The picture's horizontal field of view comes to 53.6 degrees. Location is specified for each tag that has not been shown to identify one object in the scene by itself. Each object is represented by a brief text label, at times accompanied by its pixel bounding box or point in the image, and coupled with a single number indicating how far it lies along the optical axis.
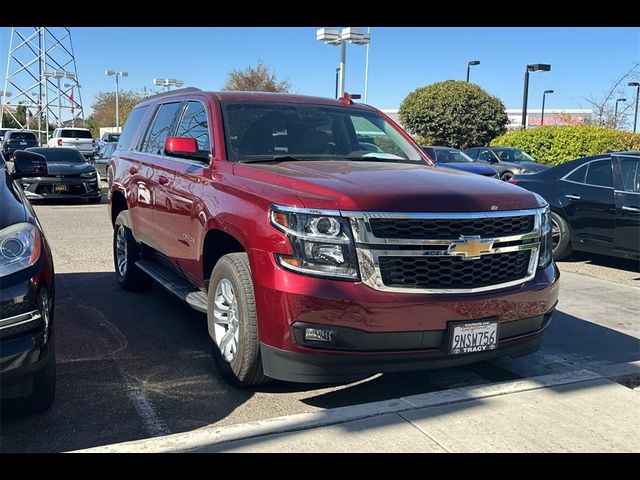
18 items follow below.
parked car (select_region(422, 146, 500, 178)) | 17.09
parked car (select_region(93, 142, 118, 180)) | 19.44
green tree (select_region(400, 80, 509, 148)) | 33.06
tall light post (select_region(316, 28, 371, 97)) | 22.47
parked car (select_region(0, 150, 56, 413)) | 3.15
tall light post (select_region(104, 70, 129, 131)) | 57.02
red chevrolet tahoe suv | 3.48
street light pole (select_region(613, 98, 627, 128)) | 31.41
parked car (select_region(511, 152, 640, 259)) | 8.20
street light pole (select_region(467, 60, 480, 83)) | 42.12
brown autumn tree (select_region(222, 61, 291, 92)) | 40.00
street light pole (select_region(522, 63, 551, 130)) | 28.83
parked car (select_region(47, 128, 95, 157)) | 33.36
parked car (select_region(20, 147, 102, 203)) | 15.13
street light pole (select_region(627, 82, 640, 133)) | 32.98
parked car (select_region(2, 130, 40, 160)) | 37.09
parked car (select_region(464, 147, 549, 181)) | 20.67
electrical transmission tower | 59.03
